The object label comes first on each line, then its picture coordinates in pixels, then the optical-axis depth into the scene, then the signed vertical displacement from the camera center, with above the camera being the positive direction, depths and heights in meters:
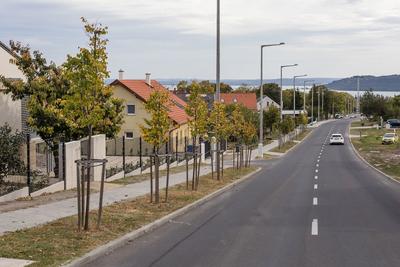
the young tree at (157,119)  16.64 -0.10
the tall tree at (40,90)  23.72 +1.04
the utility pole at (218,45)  29.08 +3.38
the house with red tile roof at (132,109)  54.95 +0.60
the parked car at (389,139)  72.00 -2.82
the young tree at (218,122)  26.17 -0.29
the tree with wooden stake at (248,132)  35.76 -0.98
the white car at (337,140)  74.56 -3.02
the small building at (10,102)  24.76 +0.57
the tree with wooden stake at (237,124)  33.38 -0.49
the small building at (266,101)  139.40 +3.37
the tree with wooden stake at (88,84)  11.22 +0.59
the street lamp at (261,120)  49.71 -0.40
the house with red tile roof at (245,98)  115.20 +3.33
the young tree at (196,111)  21.75 +0.16
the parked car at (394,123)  117.81 -1.51
